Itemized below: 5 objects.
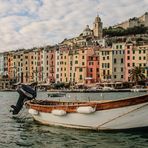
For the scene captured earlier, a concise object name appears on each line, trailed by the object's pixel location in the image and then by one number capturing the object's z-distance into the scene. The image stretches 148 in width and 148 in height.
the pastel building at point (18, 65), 67.55
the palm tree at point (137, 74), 48.69
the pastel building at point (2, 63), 73.46
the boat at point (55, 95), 36.52
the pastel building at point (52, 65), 61.88
